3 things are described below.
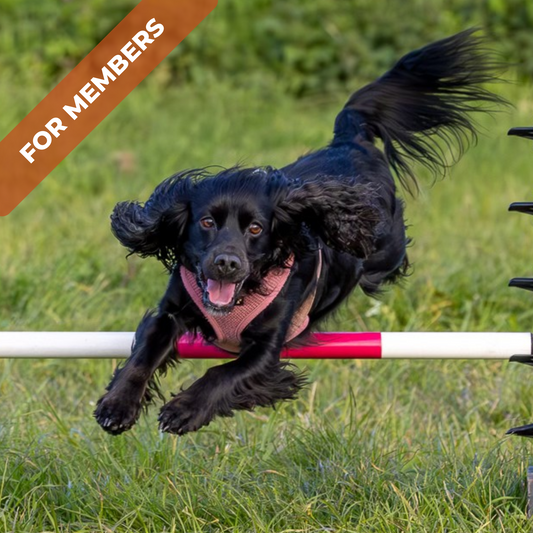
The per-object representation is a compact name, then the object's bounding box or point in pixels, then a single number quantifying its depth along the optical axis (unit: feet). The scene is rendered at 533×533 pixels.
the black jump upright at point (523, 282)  19.99
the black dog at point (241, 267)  19.65
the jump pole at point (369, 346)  19.92
